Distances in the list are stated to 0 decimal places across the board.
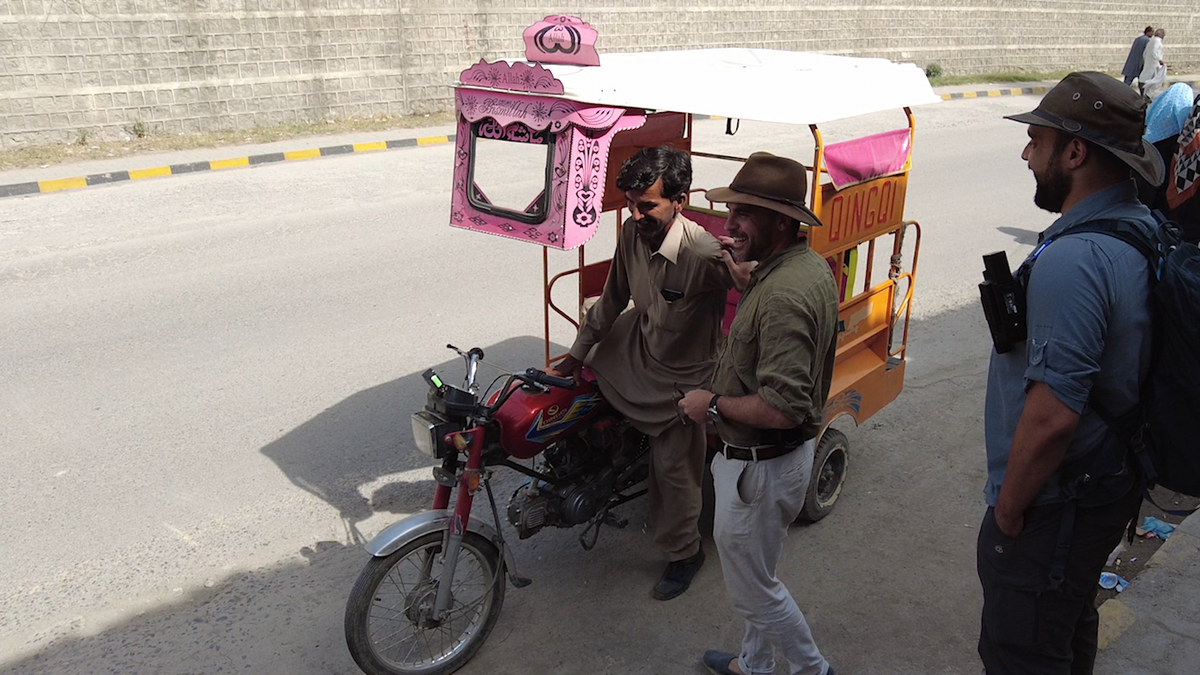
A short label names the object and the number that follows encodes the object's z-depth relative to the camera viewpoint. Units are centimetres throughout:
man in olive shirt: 270
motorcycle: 318
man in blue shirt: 219
